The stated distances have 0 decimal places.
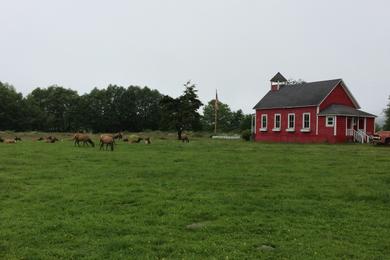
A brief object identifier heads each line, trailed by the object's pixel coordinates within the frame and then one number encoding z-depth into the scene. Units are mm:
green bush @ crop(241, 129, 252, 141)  51062
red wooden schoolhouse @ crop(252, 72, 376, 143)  42406
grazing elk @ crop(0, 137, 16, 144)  33862
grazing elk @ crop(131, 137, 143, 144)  35956
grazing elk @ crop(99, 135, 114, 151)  27492
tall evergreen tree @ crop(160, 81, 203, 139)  48250
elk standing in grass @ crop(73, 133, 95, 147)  30734
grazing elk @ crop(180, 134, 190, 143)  40906
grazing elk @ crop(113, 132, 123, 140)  40312
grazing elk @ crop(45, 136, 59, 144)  35462
